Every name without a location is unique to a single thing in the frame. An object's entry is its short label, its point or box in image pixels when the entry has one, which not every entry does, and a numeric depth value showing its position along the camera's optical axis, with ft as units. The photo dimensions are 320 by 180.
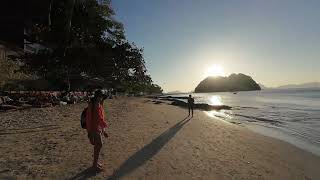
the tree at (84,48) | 32.32
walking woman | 10.27
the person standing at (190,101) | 35.38
